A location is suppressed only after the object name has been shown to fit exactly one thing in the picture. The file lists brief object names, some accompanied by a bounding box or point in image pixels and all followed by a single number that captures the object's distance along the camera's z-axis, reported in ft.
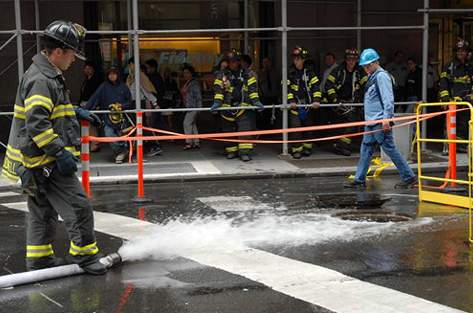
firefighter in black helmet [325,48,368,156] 43.78
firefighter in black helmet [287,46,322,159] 43.14
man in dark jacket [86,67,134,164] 42.75
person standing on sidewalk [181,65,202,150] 45.98
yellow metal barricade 28.27
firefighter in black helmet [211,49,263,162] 42.24
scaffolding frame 39.42
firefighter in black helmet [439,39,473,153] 43.80
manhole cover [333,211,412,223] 26.25
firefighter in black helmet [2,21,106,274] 18.62
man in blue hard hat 32.09
